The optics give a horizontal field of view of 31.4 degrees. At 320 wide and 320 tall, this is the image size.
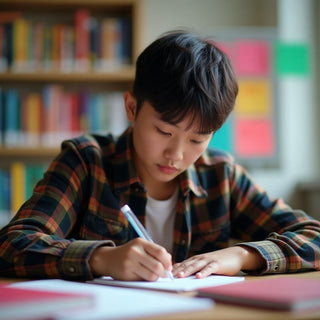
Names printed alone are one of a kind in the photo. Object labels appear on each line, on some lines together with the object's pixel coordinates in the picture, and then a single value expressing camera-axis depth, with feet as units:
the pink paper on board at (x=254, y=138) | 10.48
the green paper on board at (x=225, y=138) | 10.37
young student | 3.46
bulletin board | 10.44
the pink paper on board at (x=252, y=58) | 10.57
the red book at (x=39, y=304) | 2.08
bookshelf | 9.47
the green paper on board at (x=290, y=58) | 10.54
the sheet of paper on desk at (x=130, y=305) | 2.14
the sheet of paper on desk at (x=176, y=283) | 2.92
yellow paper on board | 10.50
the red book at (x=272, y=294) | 2.31
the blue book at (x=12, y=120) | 9.47
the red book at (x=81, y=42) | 9.63
